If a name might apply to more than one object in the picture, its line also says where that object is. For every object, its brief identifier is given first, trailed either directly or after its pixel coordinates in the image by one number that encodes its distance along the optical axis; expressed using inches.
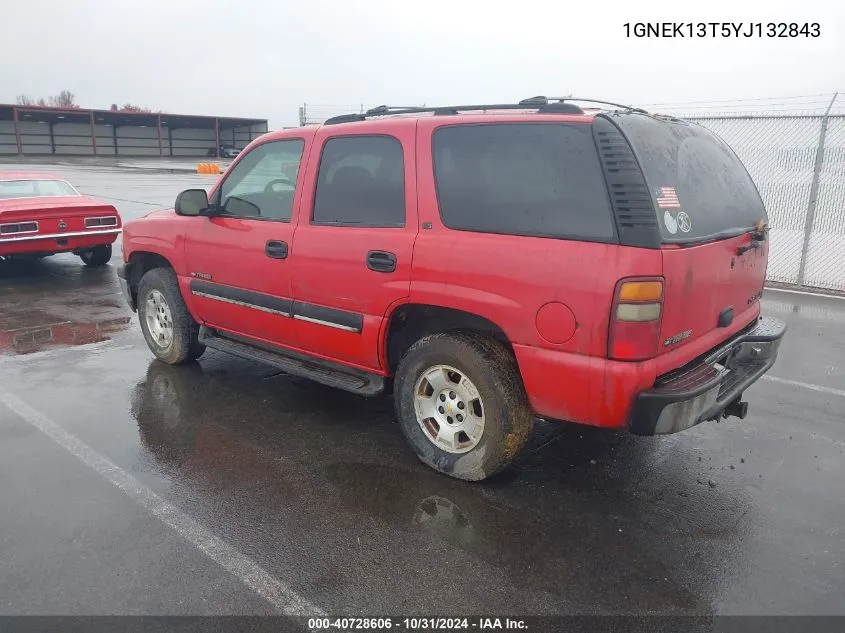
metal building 1894.7
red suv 122.0
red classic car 361.7
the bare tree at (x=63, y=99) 3950.8
